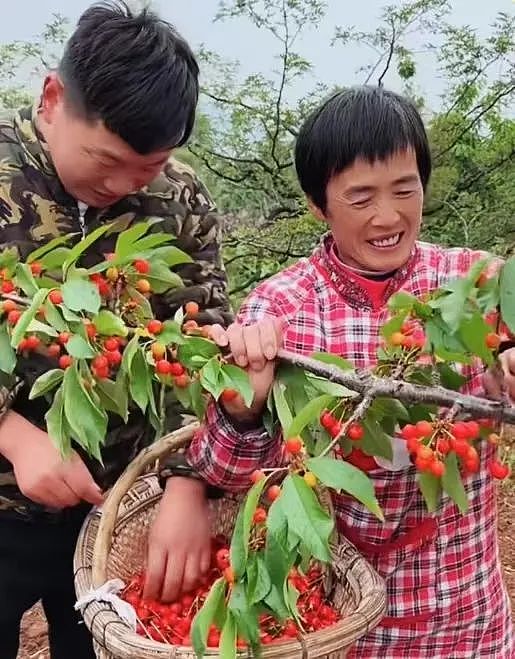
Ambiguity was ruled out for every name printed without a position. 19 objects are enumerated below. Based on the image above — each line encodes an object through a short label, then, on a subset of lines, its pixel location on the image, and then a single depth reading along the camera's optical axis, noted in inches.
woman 48.2
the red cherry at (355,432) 36.6
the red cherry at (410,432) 35.0
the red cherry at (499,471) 39.4
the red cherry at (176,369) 39.8
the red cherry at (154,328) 40.5
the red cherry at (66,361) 40.7
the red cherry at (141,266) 42.3
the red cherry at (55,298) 40.4
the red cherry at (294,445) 34.2
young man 47.1
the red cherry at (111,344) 40.0
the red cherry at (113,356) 39.8
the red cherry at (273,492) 34.4
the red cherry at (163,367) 39.2
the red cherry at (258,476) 34.8
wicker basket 40.4
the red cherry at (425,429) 34.7
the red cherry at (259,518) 35.3
